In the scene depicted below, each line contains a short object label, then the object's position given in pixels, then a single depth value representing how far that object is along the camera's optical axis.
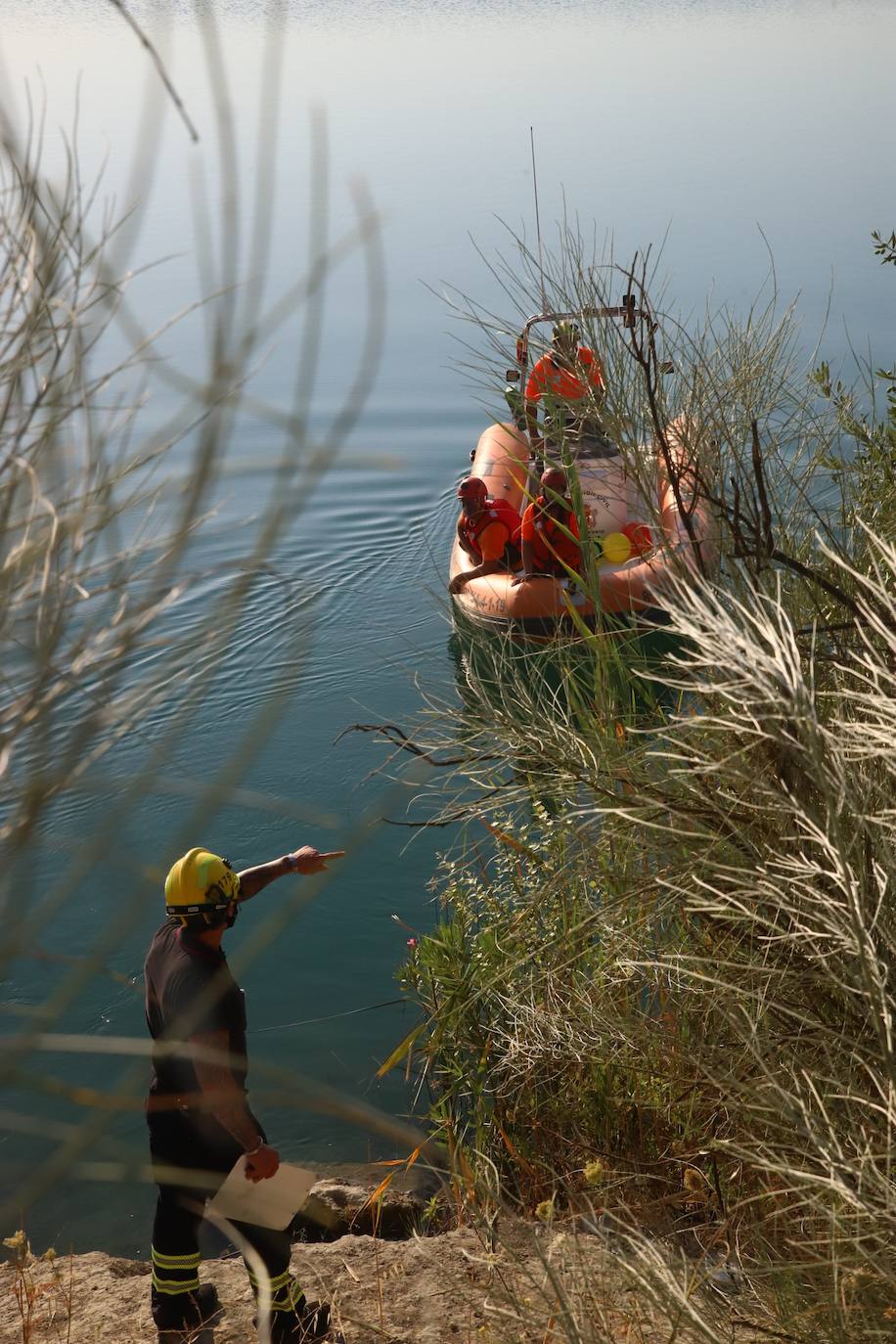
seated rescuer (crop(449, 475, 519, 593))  8.82
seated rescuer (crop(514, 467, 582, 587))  7.79
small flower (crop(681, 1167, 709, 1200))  3.43
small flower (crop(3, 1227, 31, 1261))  3.35
